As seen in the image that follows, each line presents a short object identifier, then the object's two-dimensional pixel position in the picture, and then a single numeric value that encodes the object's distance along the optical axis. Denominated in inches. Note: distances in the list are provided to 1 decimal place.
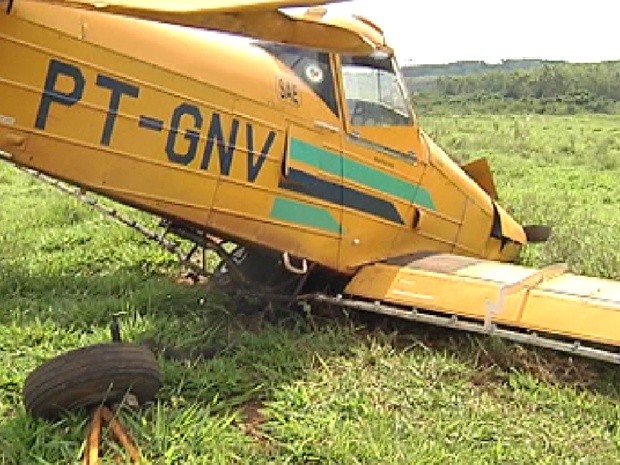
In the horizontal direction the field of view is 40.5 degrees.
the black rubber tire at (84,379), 165.0
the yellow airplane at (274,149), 173.5
